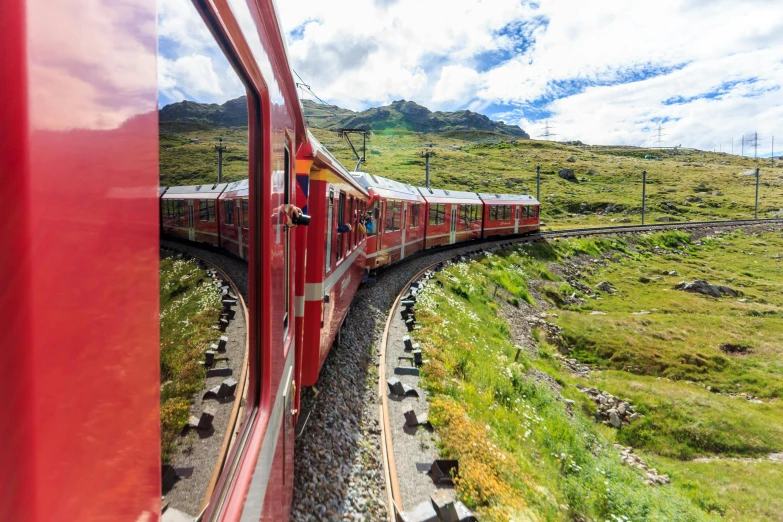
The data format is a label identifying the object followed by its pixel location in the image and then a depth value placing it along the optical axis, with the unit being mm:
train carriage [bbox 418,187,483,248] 20688
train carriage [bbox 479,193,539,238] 26328
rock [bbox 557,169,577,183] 77000
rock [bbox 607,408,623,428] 10206
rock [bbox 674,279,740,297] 22094
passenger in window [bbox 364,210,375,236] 12283
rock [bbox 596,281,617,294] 22047
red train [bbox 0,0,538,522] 525
